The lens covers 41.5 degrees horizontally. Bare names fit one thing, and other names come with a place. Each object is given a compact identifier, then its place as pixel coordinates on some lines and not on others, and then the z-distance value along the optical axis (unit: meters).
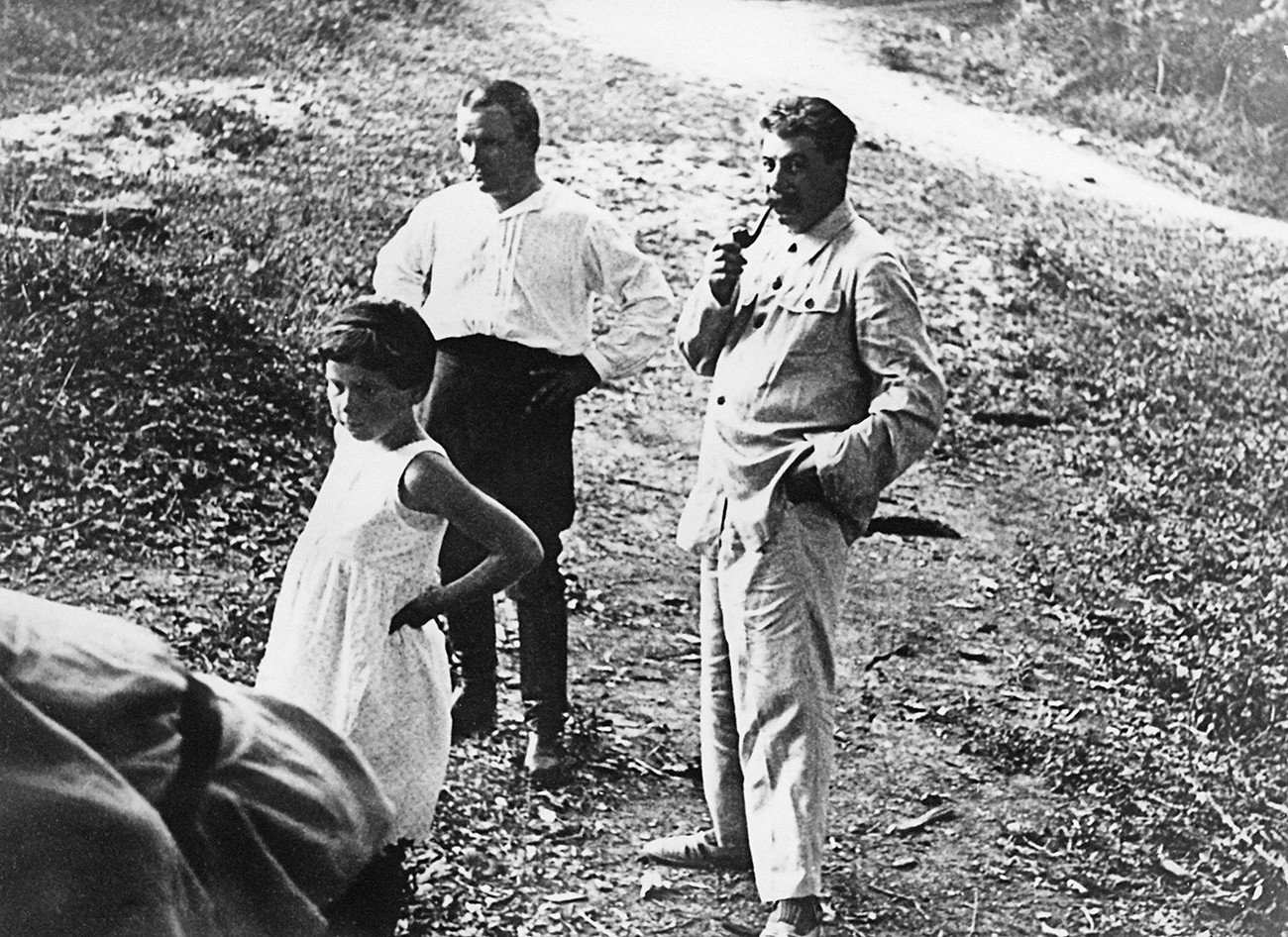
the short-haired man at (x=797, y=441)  3.51
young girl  3.52
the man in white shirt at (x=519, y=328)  4.04
